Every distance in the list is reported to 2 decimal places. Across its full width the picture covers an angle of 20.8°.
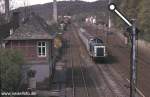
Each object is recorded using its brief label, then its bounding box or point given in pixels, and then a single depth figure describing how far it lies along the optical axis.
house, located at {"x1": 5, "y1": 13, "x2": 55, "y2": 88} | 40.91
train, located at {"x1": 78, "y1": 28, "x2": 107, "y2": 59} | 52.03
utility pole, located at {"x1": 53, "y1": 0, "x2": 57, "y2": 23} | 124.57
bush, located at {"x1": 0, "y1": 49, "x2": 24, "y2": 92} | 26.84
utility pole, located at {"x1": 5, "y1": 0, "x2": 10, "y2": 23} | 74.12
